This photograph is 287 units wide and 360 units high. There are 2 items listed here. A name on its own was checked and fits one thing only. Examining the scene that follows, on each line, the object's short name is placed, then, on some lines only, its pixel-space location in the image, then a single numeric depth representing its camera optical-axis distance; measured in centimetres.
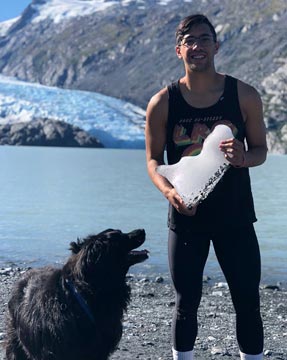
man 457
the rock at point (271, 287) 1125
